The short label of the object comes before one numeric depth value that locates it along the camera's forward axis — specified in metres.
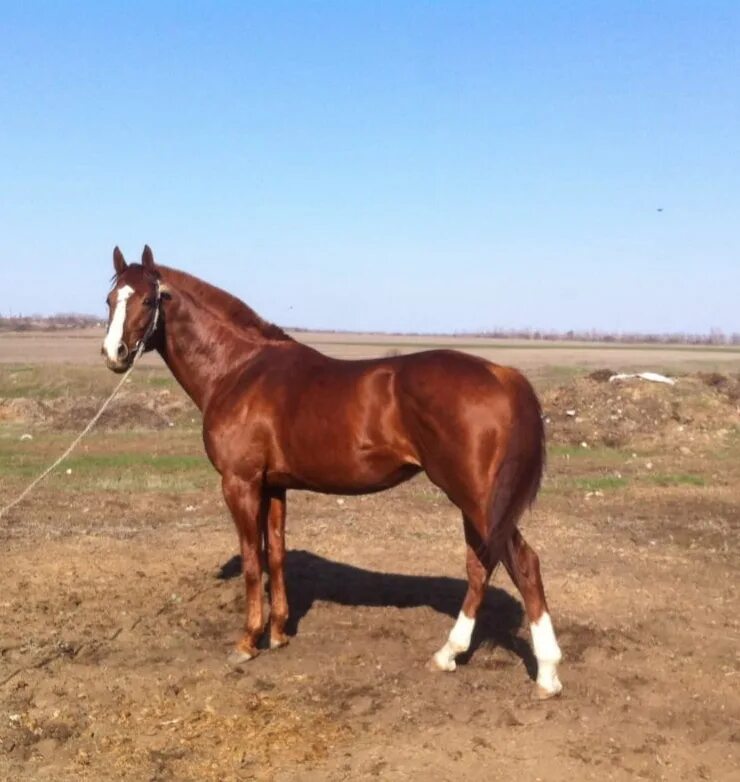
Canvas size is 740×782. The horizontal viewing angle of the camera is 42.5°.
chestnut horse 5.46
